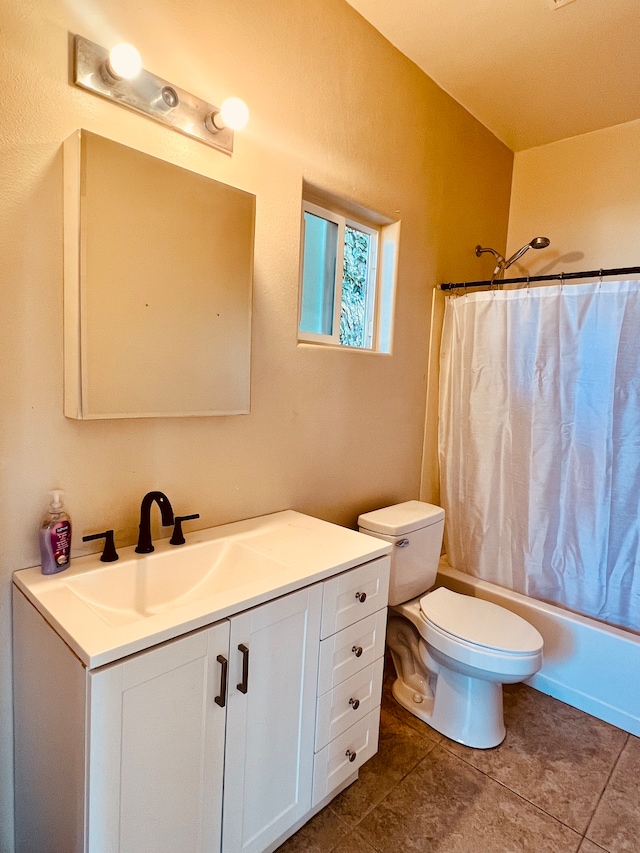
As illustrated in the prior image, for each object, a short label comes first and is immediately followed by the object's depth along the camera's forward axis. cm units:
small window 190
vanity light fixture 114
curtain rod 186
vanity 90
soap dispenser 114
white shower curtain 192
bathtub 188
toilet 165
